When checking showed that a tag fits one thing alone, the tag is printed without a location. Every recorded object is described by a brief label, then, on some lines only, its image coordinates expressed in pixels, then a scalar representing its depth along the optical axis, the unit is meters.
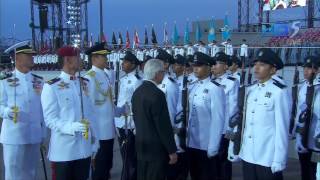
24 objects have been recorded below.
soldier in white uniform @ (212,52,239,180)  6.66
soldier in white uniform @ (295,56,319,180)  5.83
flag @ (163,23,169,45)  29.06
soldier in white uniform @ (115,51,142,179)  6.88
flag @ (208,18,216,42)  27.11
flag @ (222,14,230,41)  27.17
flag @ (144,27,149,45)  30.28
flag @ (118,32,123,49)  31.17
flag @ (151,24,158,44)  28.99
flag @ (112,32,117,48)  31.27
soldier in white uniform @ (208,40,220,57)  21.45
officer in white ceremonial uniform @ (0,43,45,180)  5.70
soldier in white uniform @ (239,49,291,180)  4.52
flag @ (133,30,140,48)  29.23
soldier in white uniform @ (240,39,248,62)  17.88
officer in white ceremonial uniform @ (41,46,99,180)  4.78
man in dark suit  4.90
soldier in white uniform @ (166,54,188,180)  6.35
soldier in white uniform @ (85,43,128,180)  6.32
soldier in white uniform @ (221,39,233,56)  20.55
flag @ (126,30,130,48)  30.12
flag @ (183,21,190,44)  28.00
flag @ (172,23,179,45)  29.67
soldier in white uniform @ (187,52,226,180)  5.82
